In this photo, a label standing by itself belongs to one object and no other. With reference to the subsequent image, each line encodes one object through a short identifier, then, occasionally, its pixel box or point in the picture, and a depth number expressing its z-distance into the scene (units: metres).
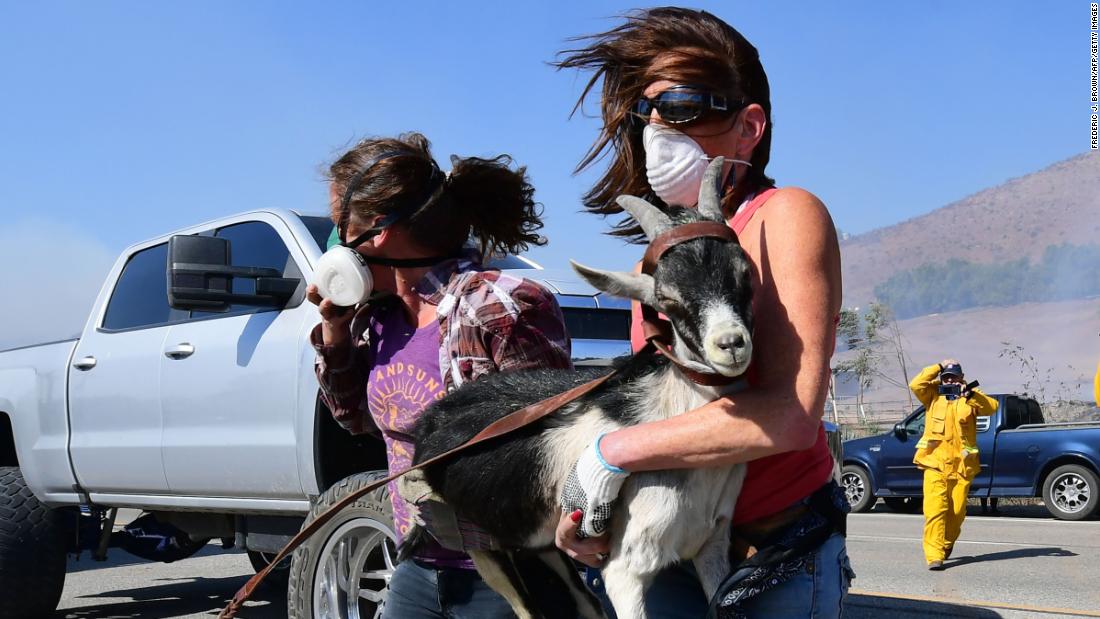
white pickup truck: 5.41
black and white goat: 2.02
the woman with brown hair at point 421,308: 2.82
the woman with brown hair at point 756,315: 1.99
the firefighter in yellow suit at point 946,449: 10.46
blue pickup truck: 15.97
